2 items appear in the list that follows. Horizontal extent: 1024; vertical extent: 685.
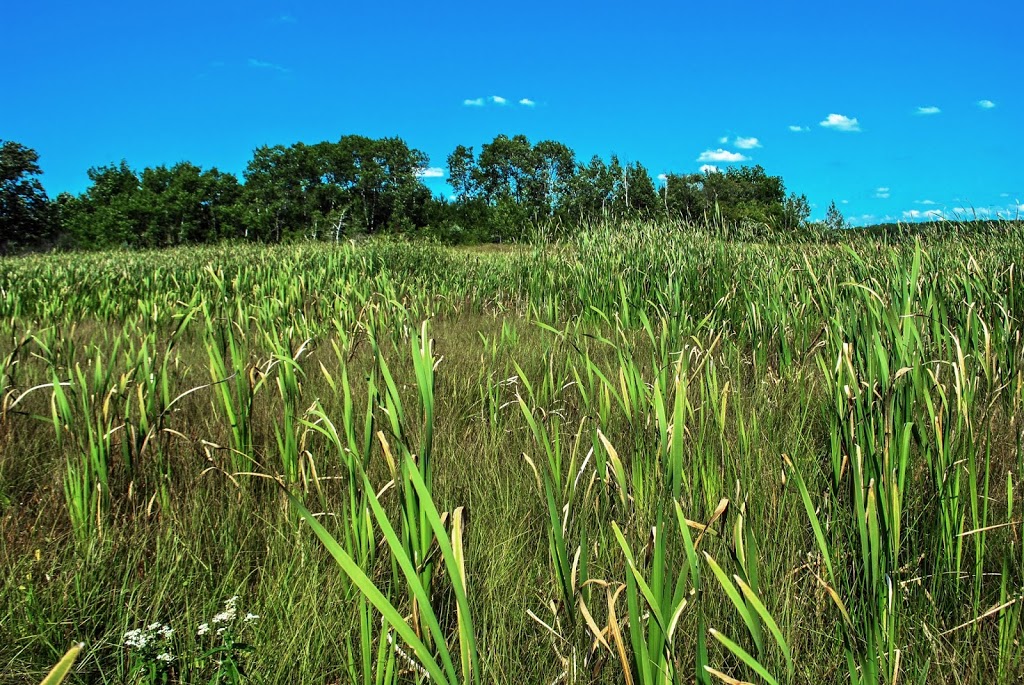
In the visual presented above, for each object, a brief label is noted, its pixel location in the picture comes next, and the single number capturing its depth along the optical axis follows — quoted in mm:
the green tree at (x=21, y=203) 45219
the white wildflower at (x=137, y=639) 951
